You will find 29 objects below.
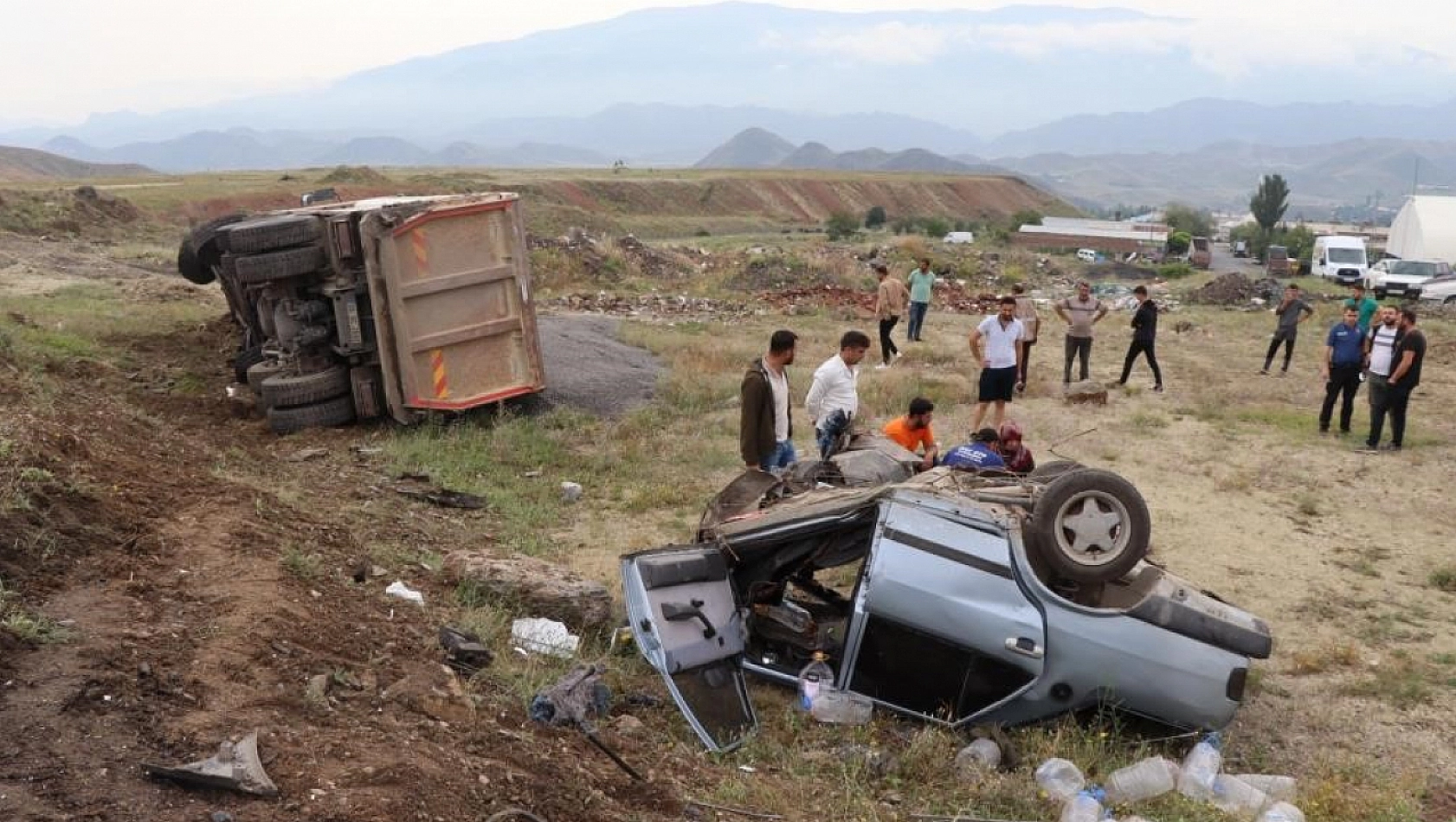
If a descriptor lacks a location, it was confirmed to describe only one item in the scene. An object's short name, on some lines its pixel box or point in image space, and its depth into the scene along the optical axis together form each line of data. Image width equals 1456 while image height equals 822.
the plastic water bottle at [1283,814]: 4.20
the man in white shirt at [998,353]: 10.30
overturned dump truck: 9.26
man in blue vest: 11.17
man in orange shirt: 7.25
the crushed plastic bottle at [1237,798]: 4.41
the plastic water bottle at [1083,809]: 4.18
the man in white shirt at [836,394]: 7.24
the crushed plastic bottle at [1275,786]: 4.53
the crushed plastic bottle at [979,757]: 4.62
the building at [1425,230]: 37.41
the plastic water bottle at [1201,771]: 4.48
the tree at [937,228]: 54.50
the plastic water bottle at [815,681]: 5.15
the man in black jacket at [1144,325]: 13.22
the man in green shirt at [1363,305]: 11.94
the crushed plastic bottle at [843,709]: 5.07
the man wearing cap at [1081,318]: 13.31
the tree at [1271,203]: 77.19
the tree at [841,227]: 48.43
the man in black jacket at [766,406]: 6.83
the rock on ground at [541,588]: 5.80
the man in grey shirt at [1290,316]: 14.75
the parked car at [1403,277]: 27.19
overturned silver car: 4.77
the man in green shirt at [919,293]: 16.38
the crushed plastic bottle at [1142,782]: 4.46
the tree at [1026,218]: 64.22
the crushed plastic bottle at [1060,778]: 4.46
